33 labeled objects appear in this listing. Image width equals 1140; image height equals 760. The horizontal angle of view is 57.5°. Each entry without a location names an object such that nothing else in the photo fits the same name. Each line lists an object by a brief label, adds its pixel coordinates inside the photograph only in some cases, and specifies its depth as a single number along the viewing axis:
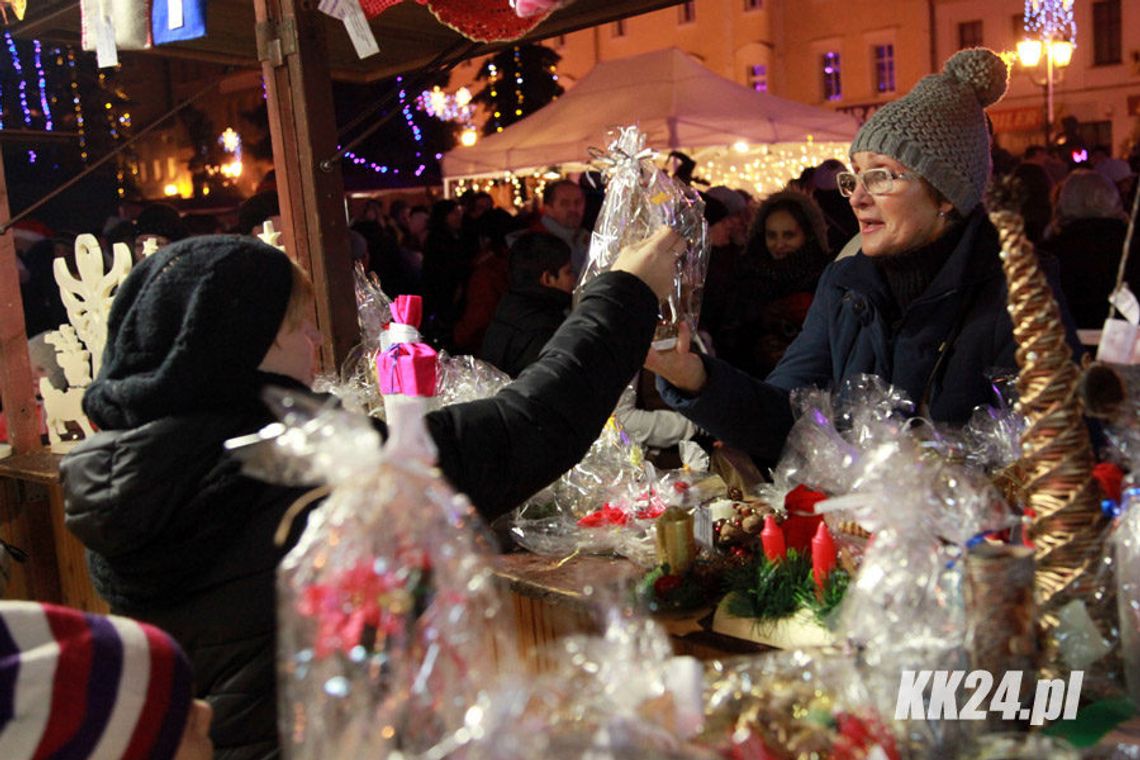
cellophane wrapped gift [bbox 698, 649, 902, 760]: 1.11
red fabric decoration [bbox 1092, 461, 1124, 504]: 1.44
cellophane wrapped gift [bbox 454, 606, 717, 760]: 0.91
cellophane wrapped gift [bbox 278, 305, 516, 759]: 1.02
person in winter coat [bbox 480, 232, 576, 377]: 4.73
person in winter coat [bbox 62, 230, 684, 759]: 1.49
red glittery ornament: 3.29
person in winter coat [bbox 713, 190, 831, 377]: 5.18
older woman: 2.45
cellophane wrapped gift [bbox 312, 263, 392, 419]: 3.19
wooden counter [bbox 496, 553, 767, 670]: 2.07
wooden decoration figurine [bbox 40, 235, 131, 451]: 4.00
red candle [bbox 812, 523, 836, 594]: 1.97
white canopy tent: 8.73
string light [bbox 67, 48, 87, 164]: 7.79
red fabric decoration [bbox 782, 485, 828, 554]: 2.15
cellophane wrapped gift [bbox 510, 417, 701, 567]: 2.65
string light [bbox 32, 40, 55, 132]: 7.79
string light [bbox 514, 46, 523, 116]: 14.24
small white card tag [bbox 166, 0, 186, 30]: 3.21
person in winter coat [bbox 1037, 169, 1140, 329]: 4.83
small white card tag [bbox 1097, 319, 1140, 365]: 1.41
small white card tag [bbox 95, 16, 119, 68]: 3.38
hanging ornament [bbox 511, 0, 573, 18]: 2.80
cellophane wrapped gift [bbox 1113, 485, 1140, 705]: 1.37
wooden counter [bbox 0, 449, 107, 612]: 4.09
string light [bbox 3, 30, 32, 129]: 7.68
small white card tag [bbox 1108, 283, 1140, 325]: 1.40
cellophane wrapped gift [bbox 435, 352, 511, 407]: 3.19
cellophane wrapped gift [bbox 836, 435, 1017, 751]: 1.24
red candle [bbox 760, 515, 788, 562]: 2.13
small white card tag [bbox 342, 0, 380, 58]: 2.93
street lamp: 6.36
